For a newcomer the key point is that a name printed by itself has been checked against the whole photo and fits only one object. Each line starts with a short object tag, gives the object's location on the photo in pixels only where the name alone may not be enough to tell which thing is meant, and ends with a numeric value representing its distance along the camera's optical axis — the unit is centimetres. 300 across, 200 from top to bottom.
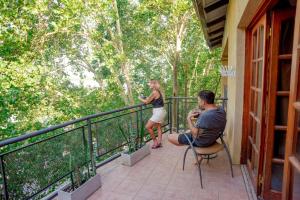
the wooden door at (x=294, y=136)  108
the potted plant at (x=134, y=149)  339
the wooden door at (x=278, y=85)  194
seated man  274
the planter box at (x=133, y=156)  338
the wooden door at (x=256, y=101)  221
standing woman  399
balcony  221
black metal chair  282
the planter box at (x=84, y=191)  236
